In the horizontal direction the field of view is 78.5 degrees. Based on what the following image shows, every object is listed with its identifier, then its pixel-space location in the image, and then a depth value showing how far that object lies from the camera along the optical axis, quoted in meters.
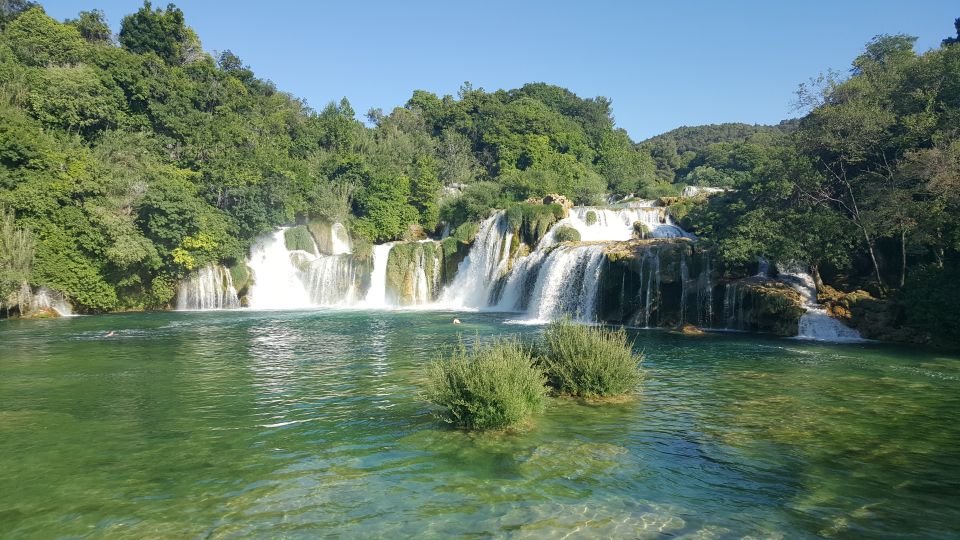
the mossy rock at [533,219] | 37.31
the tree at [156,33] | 58.44
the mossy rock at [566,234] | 35.16
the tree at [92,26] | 60.41
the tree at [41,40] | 47.03
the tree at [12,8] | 57.82
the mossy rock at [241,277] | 39.19
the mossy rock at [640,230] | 35.75
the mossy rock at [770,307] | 22.81
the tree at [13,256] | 28.70
